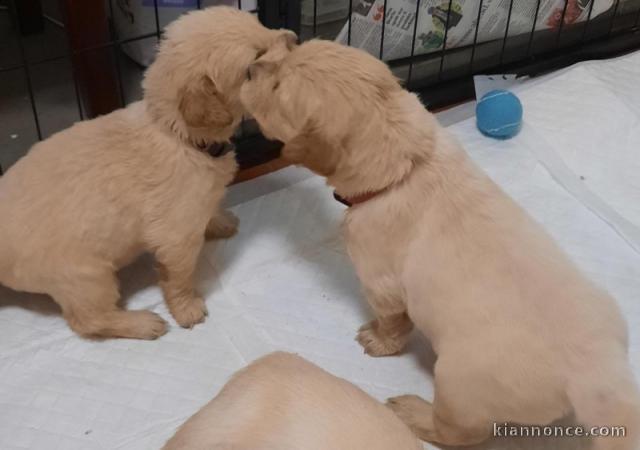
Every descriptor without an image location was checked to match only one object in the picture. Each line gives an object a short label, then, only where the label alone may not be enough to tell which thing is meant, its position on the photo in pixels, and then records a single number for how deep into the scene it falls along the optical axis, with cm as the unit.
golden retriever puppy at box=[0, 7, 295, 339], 169
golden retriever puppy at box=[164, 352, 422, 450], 123
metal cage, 239
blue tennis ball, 250
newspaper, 259
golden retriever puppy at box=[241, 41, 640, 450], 143
